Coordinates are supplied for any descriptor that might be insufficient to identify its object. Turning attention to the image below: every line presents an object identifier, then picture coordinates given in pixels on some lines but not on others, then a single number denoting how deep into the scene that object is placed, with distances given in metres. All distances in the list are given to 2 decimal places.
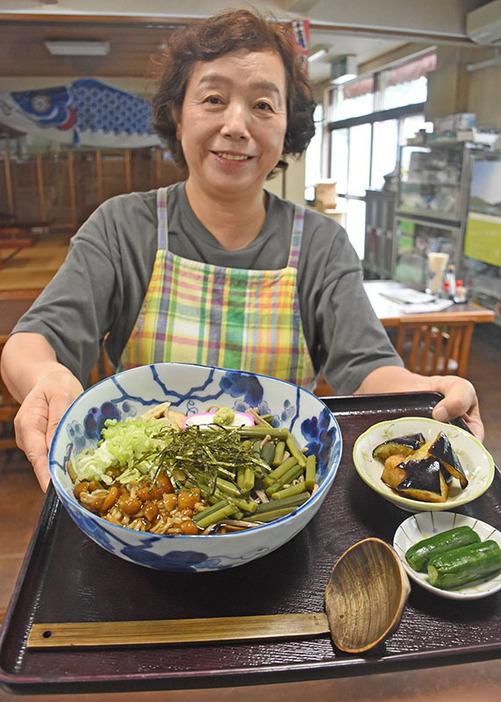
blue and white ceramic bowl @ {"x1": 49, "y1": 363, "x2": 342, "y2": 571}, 0.63
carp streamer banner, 3.32
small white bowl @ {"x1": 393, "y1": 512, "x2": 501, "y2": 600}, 0.69
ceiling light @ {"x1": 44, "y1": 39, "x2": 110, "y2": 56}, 3.45
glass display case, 5.45
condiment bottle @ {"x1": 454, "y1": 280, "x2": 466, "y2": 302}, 3.64
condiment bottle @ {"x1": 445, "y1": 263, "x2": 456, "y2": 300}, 3.67
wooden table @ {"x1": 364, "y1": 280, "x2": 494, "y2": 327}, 3.15
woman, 1.31
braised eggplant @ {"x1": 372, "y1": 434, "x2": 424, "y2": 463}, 0.97
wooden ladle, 0.62
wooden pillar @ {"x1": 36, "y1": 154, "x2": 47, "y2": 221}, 3.43
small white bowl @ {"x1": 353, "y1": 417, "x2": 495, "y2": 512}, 0.84
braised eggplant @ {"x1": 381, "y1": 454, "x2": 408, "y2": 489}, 0.88
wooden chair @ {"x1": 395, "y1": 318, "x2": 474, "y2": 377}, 3.21
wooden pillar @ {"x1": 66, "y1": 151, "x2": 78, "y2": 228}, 3.47
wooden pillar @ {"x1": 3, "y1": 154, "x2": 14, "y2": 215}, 3.44
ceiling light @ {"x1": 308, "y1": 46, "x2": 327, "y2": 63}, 7.20
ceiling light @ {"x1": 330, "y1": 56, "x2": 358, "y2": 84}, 7.92
